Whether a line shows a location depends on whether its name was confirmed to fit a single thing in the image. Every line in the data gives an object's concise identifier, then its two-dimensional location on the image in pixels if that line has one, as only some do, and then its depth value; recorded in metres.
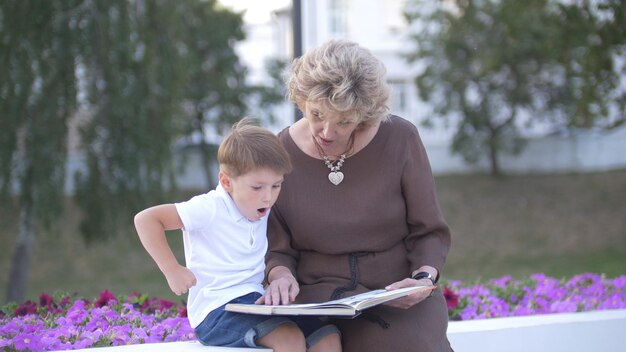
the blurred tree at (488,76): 18.69
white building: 21.08
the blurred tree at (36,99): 9.92
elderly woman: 3.10
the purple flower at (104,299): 4.06
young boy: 2.91
